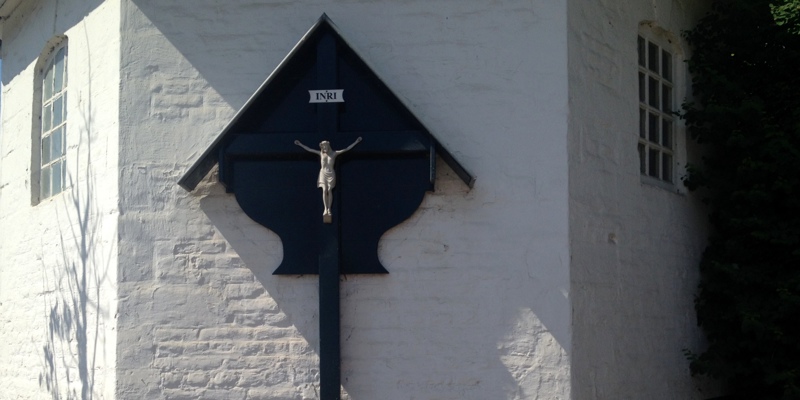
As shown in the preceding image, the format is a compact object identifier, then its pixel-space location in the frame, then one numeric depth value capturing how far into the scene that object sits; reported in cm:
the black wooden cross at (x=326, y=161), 857
